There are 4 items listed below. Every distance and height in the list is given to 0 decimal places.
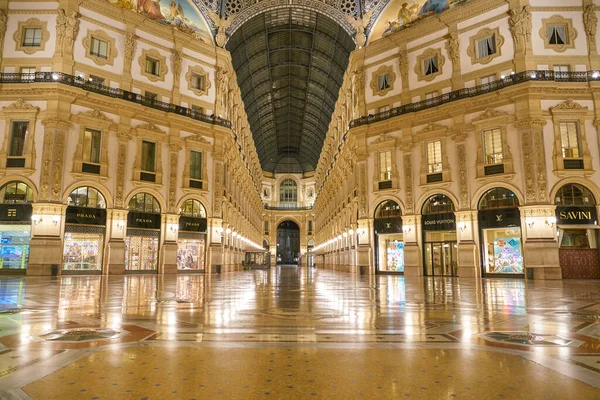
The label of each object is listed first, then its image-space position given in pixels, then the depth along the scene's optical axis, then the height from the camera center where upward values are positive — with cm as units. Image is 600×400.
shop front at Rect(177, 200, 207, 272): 3281 +182
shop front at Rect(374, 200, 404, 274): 3181 +164
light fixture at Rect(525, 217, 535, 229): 2546 +233
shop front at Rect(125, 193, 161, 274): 3047 +190
